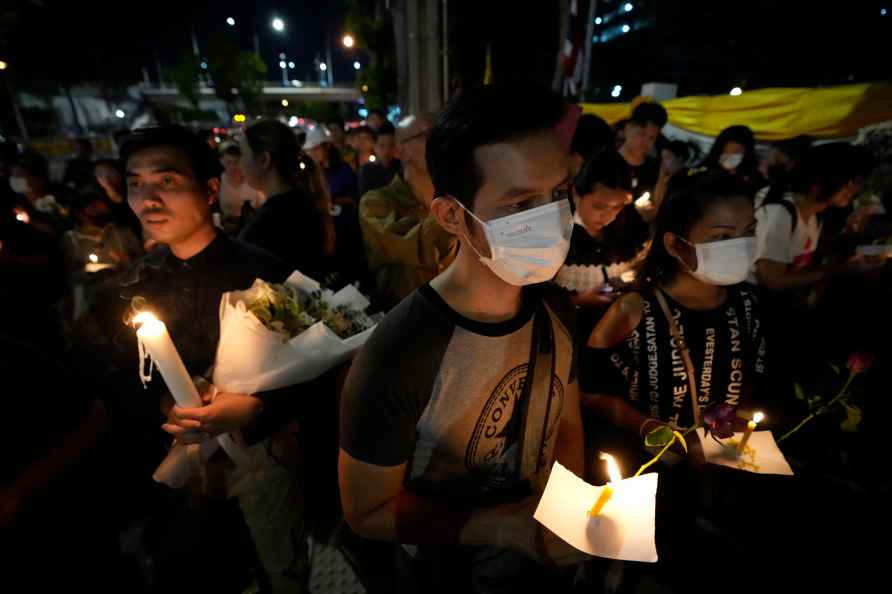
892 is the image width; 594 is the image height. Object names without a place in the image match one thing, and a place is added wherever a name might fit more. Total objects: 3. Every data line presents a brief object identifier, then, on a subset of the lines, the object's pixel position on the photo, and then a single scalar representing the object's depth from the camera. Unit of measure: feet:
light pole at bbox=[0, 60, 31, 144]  85.92
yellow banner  22.47
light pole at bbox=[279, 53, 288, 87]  344.28
